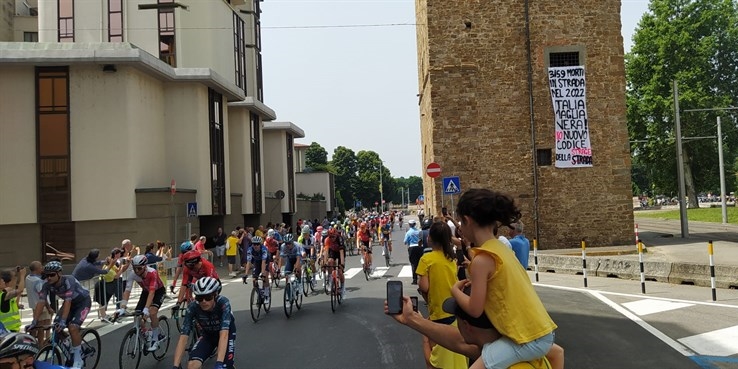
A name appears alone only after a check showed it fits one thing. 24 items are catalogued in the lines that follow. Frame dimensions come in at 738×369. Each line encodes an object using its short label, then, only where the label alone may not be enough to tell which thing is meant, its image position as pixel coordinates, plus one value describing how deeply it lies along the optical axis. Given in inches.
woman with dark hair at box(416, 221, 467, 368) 218.8
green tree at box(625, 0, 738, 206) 1710.1
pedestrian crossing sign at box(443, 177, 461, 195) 677.3
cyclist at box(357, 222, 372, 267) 710.5
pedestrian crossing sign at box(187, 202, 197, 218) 817.2
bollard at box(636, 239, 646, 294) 522.6
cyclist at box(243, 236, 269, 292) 479.5
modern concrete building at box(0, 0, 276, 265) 901.8
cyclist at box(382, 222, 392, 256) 839.6
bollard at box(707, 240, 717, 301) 463.2
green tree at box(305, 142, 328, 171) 4731.8
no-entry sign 714.2
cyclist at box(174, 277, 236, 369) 216.8
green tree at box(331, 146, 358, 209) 4510.3
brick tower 954.7
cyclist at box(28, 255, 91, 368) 301.9
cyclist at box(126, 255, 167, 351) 325.7
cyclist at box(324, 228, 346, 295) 519.1
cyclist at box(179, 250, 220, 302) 296.7
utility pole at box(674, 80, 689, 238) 991.6
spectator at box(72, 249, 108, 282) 410.3
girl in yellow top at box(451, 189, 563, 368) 119.1
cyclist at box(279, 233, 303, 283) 501.0
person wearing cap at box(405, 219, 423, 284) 513.0
